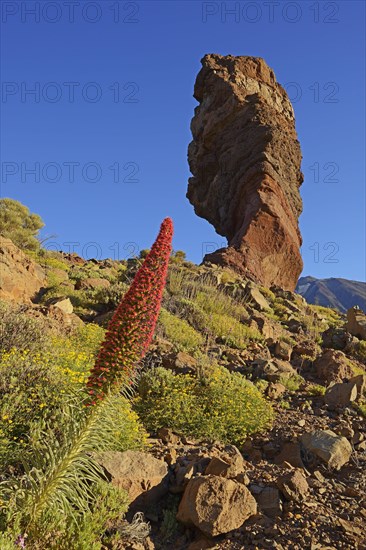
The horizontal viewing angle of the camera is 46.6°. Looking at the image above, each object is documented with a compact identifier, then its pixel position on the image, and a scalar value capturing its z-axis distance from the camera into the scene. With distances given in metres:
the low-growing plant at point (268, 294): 17.76
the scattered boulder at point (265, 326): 12.08
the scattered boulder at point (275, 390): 7.66
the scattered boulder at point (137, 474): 4.14
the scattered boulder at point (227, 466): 4.47
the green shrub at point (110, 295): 11.48
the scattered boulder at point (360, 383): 7.86
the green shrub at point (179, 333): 9.79
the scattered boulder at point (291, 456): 5.29
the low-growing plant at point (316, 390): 7.98
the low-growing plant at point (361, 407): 7.06
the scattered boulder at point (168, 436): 5.67
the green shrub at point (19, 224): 18.75
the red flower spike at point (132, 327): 2.94
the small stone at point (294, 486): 4.25
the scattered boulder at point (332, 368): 9.02
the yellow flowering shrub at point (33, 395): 4.35
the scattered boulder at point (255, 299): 15.06
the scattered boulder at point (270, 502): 4.10
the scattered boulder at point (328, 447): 5.21
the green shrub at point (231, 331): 10.50
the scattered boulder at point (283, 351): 10.34
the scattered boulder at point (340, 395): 7.39
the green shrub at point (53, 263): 15.51
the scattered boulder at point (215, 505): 3.83
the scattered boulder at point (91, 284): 12.98
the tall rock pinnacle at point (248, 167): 22.27
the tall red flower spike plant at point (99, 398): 2.95
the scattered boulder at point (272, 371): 8.33
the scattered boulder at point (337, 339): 12.95
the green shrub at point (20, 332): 6.34
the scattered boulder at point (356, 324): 13.95
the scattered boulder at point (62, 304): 9.67
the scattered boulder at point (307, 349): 10.77
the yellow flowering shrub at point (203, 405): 6.09
